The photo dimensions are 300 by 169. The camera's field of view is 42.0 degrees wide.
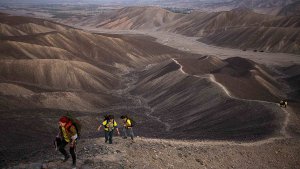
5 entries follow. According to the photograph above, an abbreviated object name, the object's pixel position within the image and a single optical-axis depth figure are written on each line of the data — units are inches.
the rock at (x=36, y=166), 567.0
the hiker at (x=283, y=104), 1195.3
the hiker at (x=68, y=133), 544.1
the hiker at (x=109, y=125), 676.7
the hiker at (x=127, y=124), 718.3
